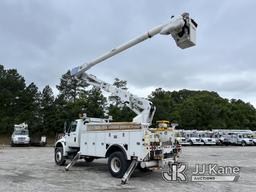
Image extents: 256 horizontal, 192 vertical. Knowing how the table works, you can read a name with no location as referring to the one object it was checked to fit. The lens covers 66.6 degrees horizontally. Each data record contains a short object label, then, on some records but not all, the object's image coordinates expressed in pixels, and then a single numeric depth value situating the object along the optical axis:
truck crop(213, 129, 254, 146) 28.93
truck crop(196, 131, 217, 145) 27.90
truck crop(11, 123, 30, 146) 24.77
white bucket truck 7.06
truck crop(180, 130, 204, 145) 27.50
